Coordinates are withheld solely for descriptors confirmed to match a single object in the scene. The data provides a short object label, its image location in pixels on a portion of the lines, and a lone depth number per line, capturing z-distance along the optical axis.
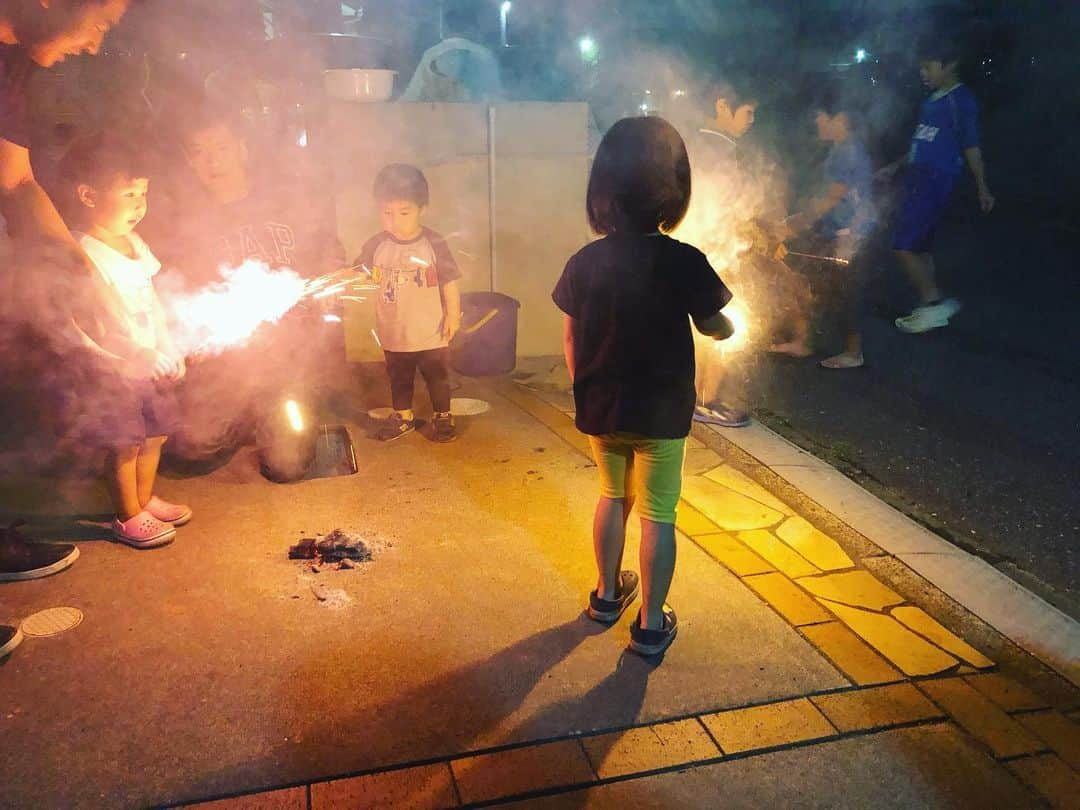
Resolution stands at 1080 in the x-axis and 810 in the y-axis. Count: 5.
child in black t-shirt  2.80
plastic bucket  6.43
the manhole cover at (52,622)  3.17
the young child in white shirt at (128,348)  3.54
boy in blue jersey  7.08
